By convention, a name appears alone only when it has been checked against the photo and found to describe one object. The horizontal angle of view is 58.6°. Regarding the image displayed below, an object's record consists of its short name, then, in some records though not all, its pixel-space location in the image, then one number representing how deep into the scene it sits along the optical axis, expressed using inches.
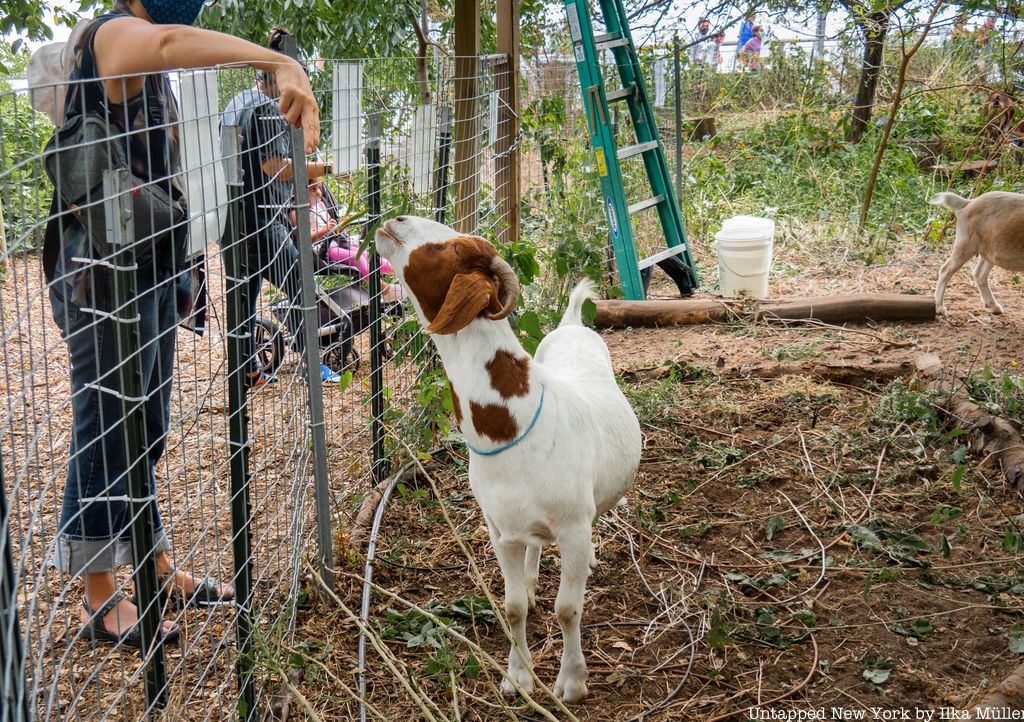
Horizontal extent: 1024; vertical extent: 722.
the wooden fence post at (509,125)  228.2
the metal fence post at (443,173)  176.7
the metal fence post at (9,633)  47.7
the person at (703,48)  530.8
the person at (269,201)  103.3
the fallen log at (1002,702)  91.7
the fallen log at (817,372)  209.9
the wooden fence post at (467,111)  197.8
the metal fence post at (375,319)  146.6
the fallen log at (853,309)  255.8
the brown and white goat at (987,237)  259.3
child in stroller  173.8
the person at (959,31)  406.6
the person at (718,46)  541.2
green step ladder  272.7
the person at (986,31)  392.9
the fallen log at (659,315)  262.7
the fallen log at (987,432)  158.6
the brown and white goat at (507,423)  102.3
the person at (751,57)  532.7
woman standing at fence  85.9
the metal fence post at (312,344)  110.2
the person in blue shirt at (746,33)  581.9
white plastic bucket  283.4
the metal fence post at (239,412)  91.0
